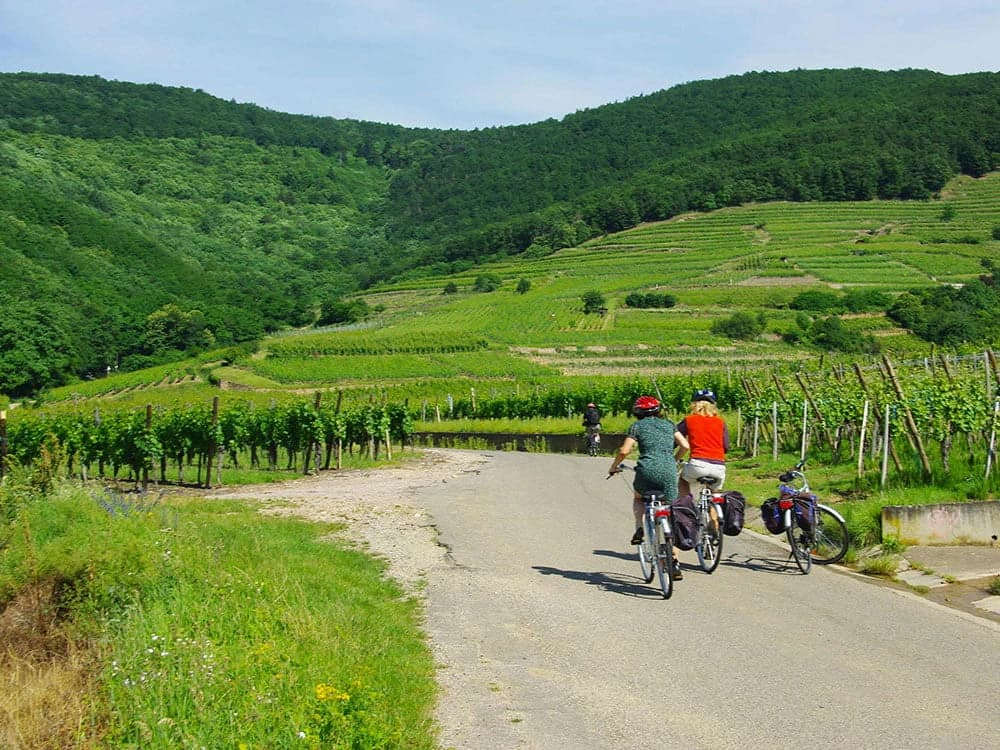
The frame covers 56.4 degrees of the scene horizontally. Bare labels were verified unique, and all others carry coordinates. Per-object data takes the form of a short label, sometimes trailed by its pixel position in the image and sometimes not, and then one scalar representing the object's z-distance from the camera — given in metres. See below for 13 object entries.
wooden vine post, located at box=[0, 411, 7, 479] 16.11
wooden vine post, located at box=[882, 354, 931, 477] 12.27
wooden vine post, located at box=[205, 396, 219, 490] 20.62
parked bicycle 9.70
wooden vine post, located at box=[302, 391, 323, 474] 24.55
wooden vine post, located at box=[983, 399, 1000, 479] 11.69
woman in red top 9.80
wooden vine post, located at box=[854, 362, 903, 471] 13.15
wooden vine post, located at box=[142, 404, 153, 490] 21.64
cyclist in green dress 8.96
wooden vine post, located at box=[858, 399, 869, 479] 13.94
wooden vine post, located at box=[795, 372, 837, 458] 19.14
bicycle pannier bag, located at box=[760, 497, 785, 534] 9.98
